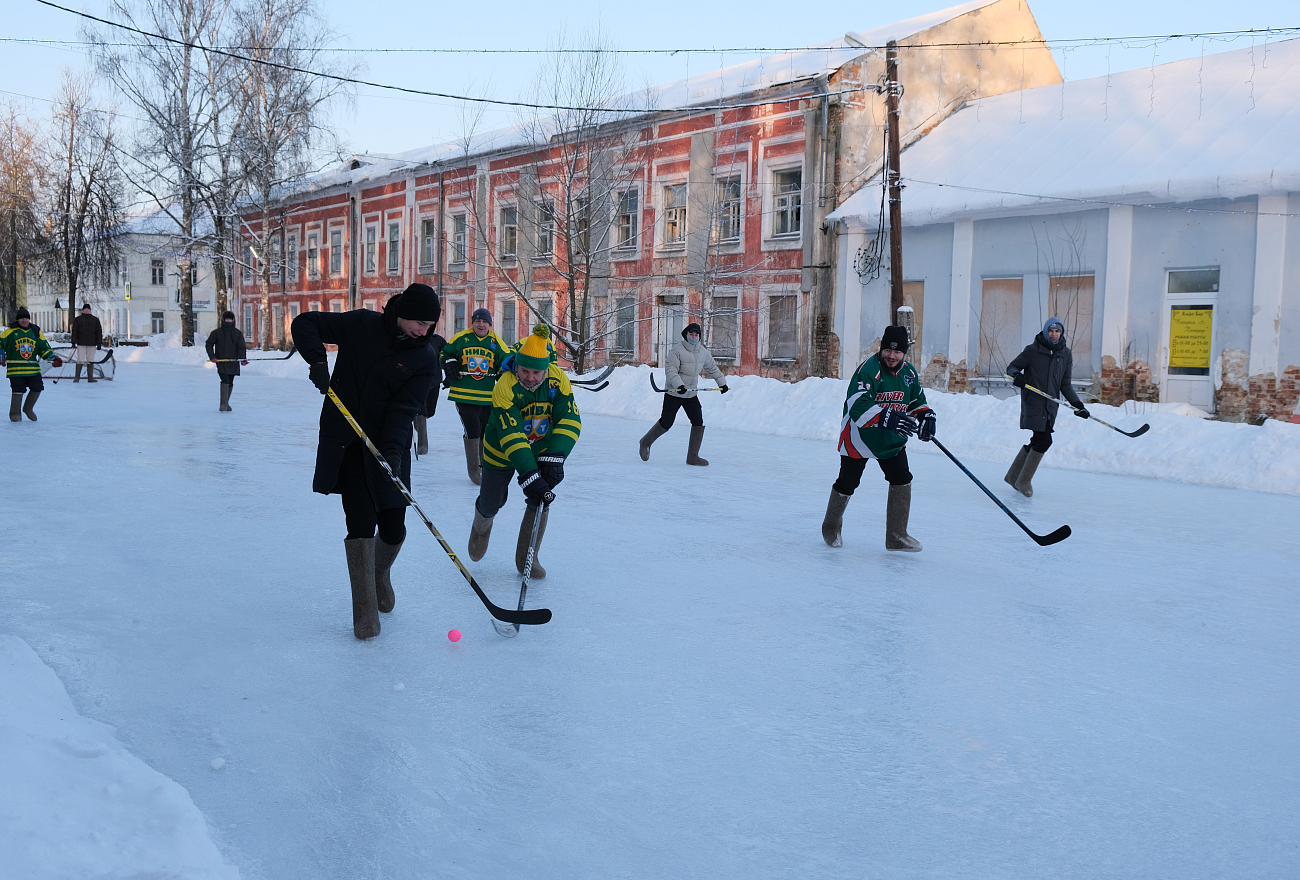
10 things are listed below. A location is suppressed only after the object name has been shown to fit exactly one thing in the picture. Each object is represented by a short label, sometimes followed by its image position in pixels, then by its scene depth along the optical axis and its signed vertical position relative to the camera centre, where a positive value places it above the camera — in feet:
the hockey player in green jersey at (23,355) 48.37 -1.18
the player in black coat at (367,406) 16.17 -1.09
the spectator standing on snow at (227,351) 57.57 -1.04
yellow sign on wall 58.75 +0.43
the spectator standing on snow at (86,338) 83.35 -0.65
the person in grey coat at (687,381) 40.50 -1.62
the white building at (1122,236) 56.29 +6.28
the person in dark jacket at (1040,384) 33.65 -1.31
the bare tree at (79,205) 143.54 +16.76
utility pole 59.41 +8.17
